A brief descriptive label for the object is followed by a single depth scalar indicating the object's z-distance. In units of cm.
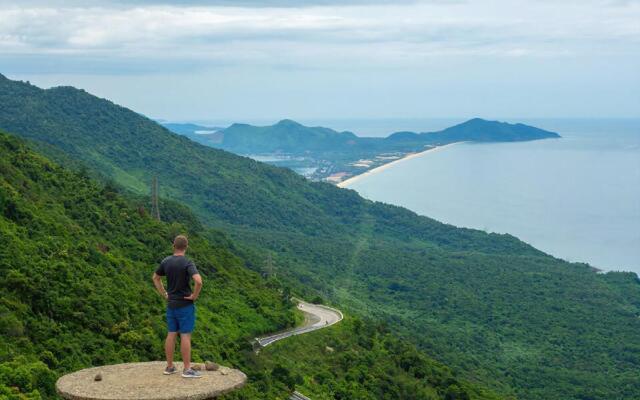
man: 1117
